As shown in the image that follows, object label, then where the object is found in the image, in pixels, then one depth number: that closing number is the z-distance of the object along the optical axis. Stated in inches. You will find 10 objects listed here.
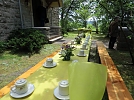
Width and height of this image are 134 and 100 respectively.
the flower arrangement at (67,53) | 84.3
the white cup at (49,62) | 71.7
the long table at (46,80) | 42.3
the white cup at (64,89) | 41.3
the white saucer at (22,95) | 40.9
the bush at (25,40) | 185.9
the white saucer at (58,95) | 40.5
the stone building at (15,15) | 200.7
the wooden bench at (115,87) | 58.7
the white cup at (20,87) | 41.2
